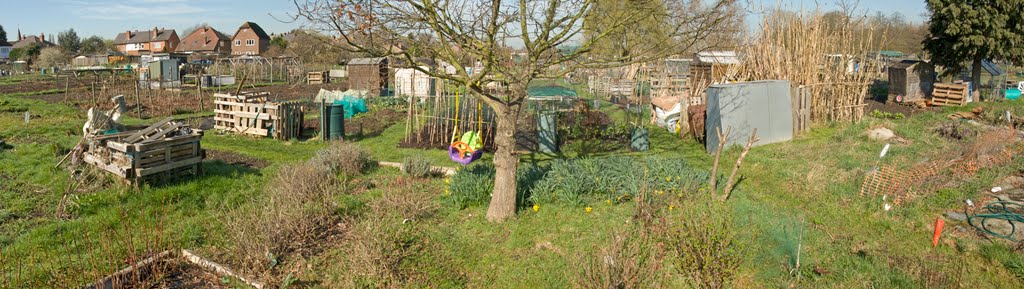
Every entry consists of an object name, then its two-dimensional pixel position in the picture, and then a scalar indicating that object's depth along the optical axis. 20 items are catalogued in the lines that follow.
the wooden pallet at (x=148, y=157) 8.78
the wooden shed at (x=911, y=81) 25.20
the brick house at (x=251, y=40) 77.76
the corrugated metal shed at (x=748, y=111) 12.65
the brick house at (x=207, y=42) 80.62
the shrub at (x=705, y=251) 5.60
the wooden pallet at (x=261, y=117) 14.88
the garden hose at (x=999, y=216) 6.84
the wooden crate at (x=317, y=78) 39.81
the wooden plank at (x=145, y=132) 9.27
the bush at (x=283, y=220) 6.18
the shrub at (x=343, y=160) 10.08
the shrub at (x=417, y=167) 10.21
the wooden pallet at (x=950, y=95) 23.33
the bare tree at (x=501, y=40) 6.67
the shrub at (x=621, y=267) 5.26
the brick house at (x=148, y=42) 84.44
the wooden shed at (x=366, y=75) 28.03
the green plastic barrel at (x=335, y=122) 14.65
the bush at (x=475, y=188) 8.20
